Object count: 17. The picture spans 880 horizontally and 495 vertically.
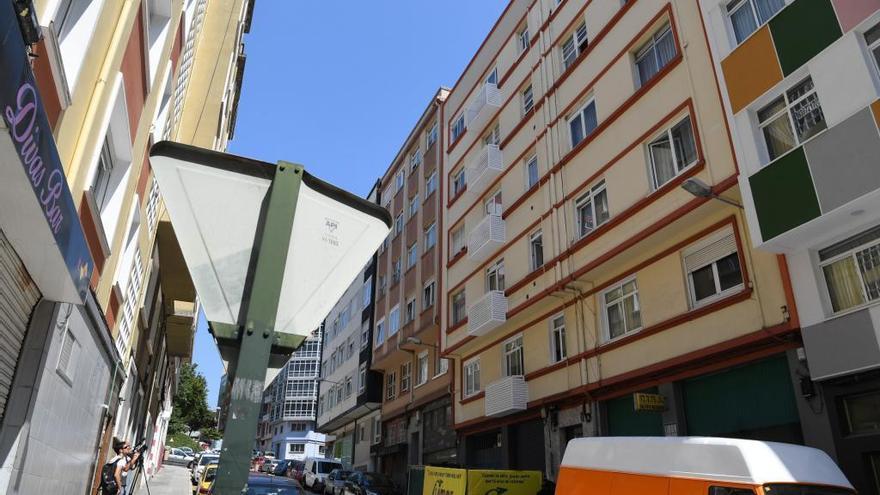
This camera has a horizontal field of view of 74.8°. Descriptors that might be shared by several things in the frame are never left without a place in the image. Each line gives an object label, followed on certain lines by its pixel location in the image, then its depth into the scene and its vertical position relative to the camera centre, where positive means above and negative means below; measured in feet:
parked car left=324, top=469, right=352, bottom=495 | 78.48 -1.35
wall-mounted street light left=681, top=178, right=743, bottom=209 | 34.14 +16.11
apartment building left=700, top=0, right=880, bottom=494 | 29.60 +14.60
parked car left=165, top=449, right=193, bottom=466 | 154.30 +3.51
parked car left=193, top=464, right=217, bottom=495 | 52.43 -0.78
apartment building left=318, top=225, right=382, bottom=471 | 111.45 +18.21
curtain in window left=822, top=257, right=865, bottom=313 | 31.14 +9.75
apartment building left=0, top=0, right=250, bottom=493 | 14.70 +7.51
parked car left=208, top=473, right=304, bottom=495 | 34.60 -0.86
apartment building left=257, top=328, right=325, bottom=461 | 273.54 +28.78
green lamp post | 7.61 +2.91
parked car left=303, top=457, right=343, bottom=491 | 93.76 +0.02
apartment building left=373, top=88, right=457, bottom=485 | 83.30 +24.16
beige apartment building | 38.22 +17.22
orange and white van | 21.31 +0.16
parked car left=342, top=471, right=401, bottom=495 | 66.23 -1.47
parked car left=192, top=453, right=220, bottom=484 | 85.00 +1.30
